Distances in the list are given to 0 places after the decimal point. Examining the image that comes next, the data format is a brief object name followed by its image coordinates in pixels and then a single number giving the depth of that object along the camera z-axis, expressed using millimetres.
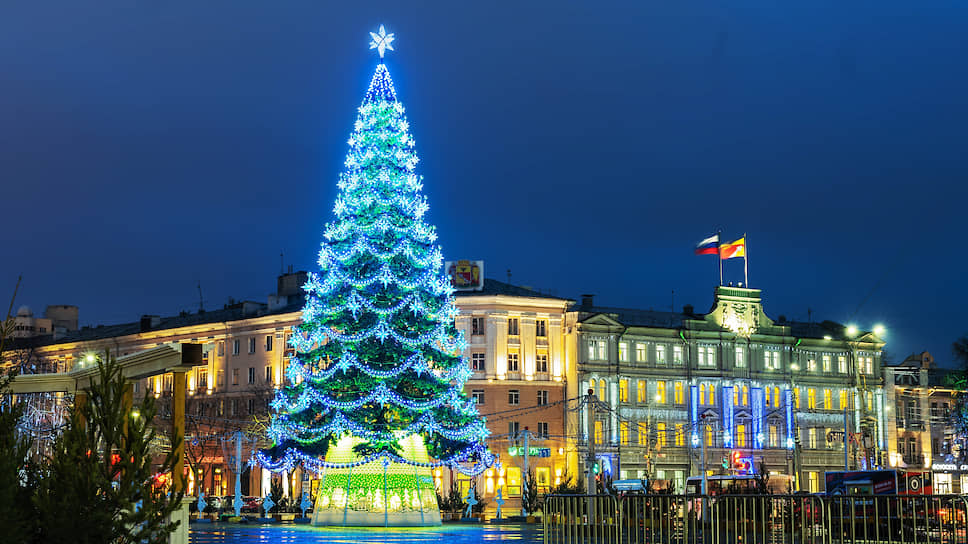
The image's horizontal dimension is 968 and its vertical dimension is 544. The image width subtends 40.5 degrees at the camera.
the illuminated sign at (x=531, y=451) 85562
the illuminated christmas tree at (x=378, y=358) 49156
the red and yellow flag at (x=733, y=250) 88438
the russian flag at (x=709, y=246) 87750
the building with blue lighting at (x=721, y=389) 92562
